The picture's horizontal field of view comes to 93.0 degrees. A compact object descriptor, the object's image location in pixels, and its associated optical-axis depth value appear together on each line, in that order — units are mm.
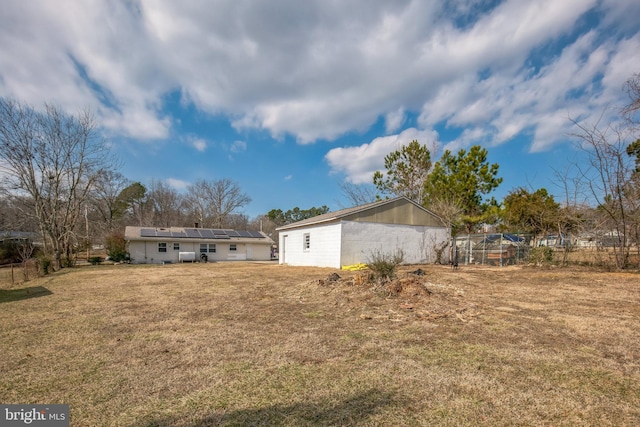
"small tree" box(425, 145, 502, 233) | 20938
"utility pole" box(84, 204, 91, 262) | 29128
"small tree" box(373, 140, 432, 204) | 25125
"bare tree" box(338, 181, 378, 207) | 30402
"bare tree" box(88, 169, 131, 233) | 33266
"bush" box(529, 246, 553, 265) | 14203
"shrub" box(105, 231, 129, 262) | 23906
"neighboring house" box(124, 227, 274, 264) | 24688
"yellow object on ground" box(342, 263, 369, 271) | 14397
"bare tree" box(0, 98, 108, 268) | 19953
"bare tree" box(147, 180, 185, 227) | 42062
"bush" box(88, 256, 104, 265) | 22938
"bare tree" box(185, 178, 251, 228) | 42594
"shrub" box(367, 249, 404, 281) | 7406
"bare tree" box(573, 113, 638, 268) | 11453
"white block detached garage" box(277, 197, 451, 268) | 15445
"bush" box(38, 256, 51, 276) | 14969
